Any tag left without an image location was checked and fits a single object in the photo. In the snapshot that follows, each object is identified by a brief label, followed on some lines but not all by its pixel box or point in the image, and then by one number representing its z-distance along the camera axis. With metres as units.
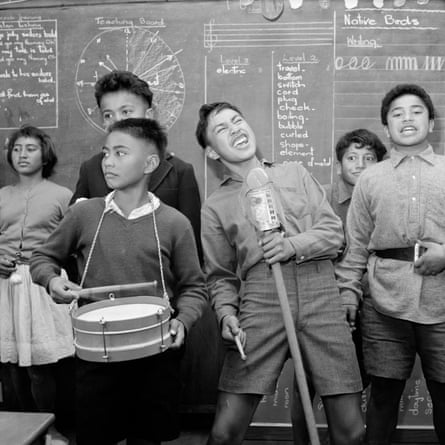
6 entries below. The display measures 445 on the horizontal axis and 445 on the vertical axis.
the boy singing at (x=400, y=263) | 2.19
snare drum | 1.70
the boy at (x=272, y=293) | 1.96
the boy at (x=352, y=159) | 2.79
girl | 2.94
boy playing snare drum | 1.91
